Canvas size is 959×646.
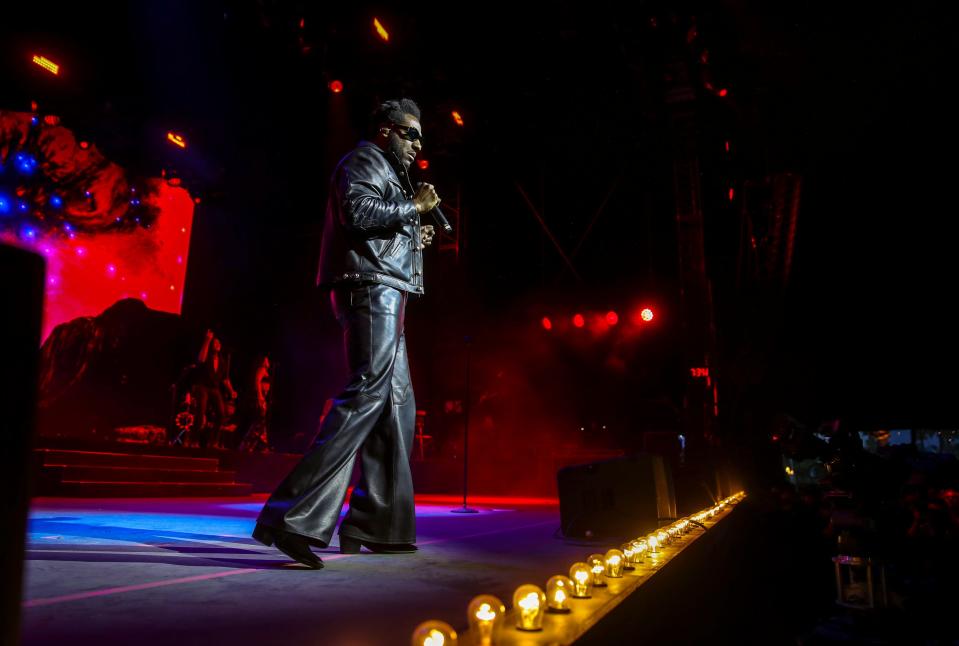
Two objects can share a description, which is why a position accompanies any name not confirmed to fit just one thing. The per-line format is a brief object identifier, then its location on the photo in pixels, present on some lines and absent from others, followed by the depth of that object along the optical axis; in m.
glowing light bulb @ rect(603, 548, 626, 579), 1.52
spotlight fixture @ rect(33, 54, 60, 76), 7.54
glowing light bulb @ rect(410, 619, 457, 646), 0.86
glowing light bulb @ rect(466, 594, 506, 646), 0.98
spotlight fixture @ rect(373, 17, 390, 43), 7.45
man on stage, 2.03
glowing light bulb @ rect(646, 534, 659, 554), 2.02
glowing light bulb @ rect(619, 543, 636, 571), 1.69
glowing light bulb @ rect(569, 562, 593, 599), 1.29
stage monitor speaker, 2.90
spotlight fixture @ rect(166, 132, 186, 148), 10.24
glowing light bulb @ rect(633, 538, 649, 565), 1.77
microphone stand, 4.99
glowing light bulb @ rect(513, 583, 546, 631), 1.04
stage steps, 6.13
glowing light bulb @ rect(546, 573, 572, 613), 1.17
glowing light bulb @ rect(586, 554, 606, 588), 1.42
